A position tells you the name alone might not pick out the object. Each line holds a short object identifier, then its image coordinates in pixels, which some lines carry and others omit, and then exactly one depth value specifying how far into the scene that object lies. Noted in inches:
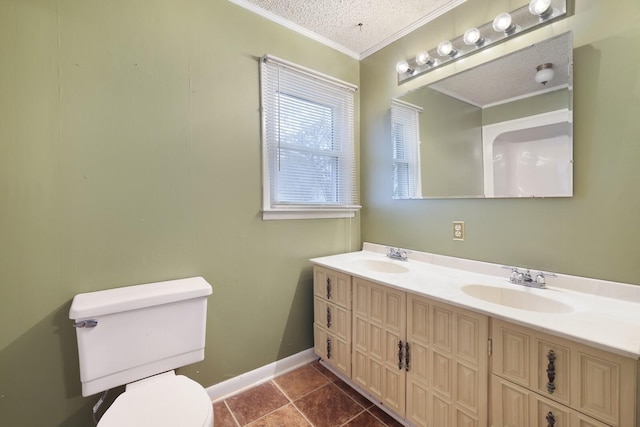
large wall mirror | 52.1
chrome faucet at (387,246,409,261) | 77.9
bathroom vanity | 34.5
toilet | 41.5
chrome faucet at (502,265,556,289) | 53.2
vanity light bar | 52.1
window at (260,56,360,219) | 73.4
